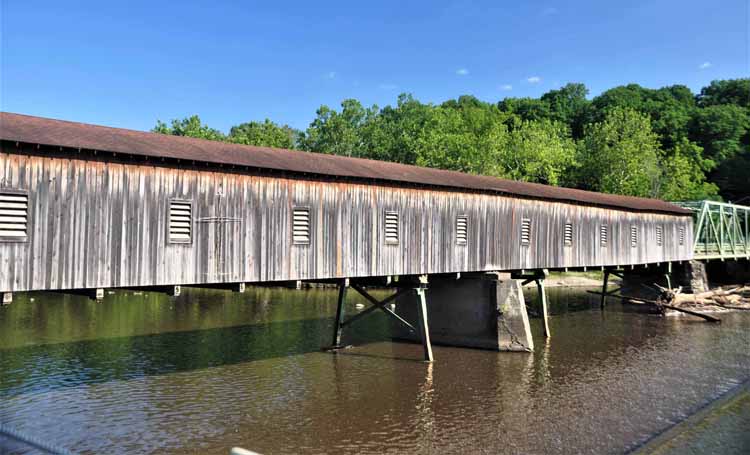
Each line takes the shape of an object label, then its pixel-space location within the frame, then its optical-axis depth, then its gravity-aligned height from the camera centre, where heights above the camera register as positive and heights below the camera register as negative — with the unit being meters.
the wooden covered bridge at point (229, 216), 11.03 +1.02
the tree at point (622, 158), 53.28 +9.71
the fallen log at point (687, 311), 27.83 -2.90
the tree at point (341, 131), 60.16 +13.71
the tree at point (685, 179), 54.22 +7.87
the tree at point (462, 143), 50.72 +10.63
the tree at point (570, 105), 81.44 +23.30
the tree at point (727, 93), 74.88 +23.13
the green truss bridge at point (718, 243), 36.47 +0.93
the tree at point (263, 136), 61.88 +13.89
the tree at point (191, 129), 62.28 +14.37
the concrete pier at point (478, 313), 20.03 -2.23
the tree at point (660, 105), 70.38 +21.00
